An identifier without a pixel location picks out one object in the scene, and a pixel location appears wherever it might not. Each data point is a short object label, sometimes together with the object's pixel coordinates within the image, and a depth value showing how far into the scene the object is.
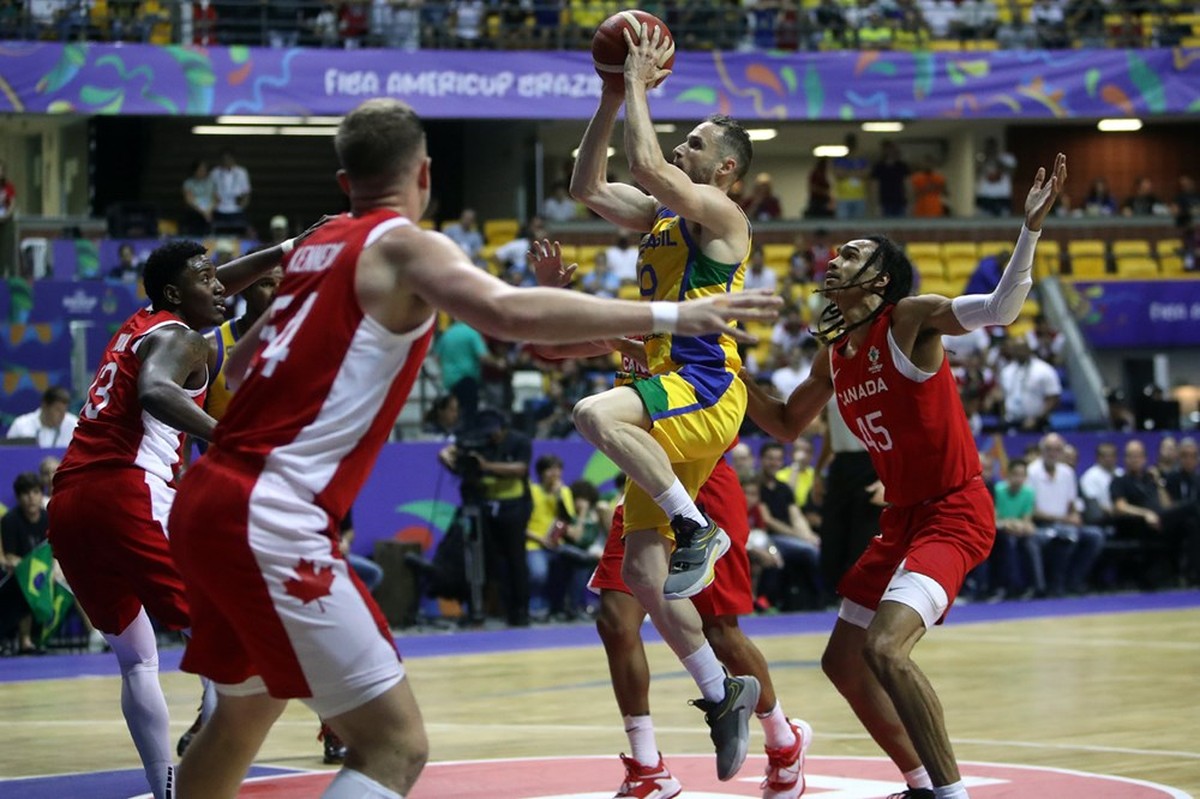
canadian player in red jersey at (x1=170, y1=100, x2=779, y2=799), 4.20
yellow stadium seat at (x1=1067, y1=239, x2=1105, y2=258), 26.05
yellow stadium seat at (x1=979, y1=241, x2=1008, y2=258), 25.41
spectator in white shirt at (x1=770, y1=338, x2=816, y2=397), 19.39
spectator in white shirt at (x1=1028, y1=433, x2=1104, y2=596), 18.06
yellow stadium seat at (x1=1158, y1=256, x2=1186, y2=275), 25.95
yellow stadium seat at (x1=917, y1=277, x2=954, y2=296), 24.50
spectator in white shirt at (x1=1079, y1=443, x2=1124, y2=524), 18.48
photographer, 15.30
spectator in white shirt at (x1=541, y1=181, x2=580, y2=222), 24.83
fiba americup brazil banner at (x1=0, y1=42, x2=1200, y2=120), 21.66
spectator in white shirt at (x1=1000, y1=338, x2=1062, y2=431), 20.28
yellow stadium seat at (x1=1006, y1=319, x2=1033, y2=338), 23.72
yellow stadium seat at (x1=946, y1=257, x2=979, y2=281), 25.20
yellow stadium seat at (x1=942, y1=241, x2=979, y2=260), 25.55
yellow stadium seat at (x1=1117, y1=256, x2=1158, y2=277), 25.86
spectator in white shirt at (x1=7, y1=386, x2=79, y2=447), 14.84
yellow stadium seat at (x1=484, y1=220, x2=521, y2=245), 23.72
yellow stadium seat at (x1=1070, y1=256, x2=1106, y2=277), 25.84
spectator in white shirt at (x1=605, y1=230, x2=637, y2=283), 22.61
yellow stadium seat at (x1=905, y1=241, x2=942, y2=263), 25.32
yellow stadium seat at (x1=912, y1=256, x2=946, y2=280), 24.98
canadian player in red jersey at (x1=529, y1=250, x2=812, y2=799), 6.82
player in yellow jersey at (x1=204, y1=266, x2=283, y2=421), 8.11
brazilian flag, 13.35
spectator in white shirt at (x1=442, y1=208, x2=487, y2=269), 22.08
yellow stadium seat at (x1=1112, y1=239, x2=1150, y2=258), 26.14
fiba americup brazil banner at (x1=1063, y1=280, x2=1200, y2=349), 24.81
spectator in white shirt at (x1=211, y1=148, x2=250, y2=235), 22.72
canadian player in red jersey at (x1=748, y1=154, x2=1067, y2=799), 6.31
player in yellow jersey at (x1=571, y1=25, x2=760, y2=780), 6.42
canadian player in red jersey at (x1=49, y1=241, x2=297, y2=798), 6.52
